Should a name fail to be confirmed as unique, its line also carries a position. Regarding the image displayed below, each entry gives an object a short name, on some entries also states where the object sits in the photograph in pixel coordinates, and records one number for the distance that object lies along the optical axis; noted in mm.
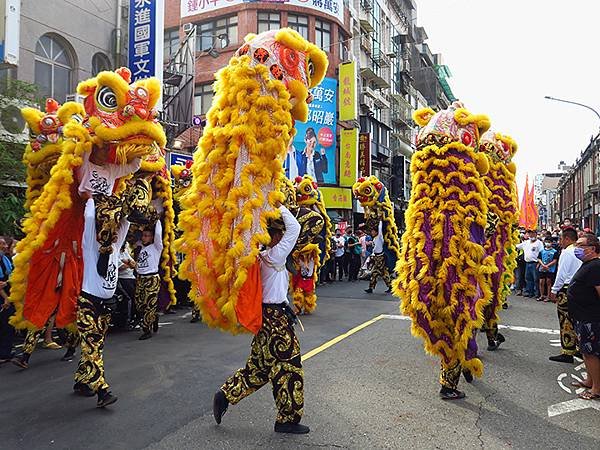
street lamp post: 17002
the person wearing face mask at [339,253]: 14812
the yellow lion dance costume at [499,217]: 6031
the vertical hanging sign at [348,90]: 24797
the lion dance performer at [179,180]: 8633
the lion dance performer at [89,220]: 4164
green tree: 7664
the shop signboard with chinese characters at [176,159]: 13284
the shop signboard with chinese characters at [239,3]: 23594
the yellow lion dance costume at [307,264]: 8242
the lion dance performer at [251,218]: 3381
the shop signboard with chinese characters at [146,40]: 12445
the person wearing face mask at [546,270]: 11367
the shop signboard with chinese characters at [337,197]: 24875
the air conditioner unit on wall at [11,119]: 8305
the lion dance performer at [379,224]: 10734
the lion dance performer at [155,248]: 5647
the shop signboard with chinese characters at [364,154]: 25938
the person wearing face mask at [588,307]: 4449
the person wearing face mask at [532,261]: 11883
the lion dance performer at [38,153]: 5188
